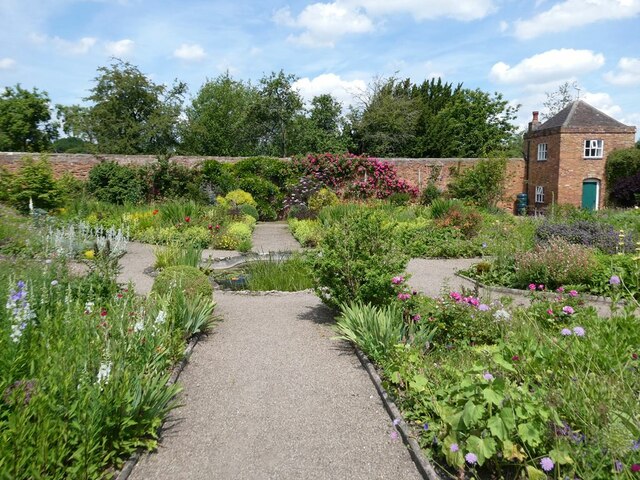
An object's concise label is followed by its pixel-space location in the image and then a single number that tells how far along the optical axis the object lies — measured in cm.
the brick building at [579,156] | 2286
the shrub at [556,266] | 761
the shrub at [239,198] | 1792
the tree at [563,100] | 4256
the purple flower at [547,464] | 244
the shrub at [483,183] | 2044
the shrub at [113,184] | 1731
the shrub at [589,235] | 932
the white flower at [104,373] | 319
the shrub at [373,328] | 473
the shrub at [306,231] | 1247
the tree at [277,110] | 2664
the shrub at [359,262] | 564
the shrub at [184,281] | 604
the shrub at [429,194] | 2106
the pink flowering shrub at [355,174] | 2038
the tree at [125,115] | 2536
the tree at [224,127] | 2947
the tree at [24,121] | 2786
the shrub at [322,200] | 1796
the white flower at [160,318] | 412
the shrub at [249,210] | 1681
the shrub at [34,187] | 1203
